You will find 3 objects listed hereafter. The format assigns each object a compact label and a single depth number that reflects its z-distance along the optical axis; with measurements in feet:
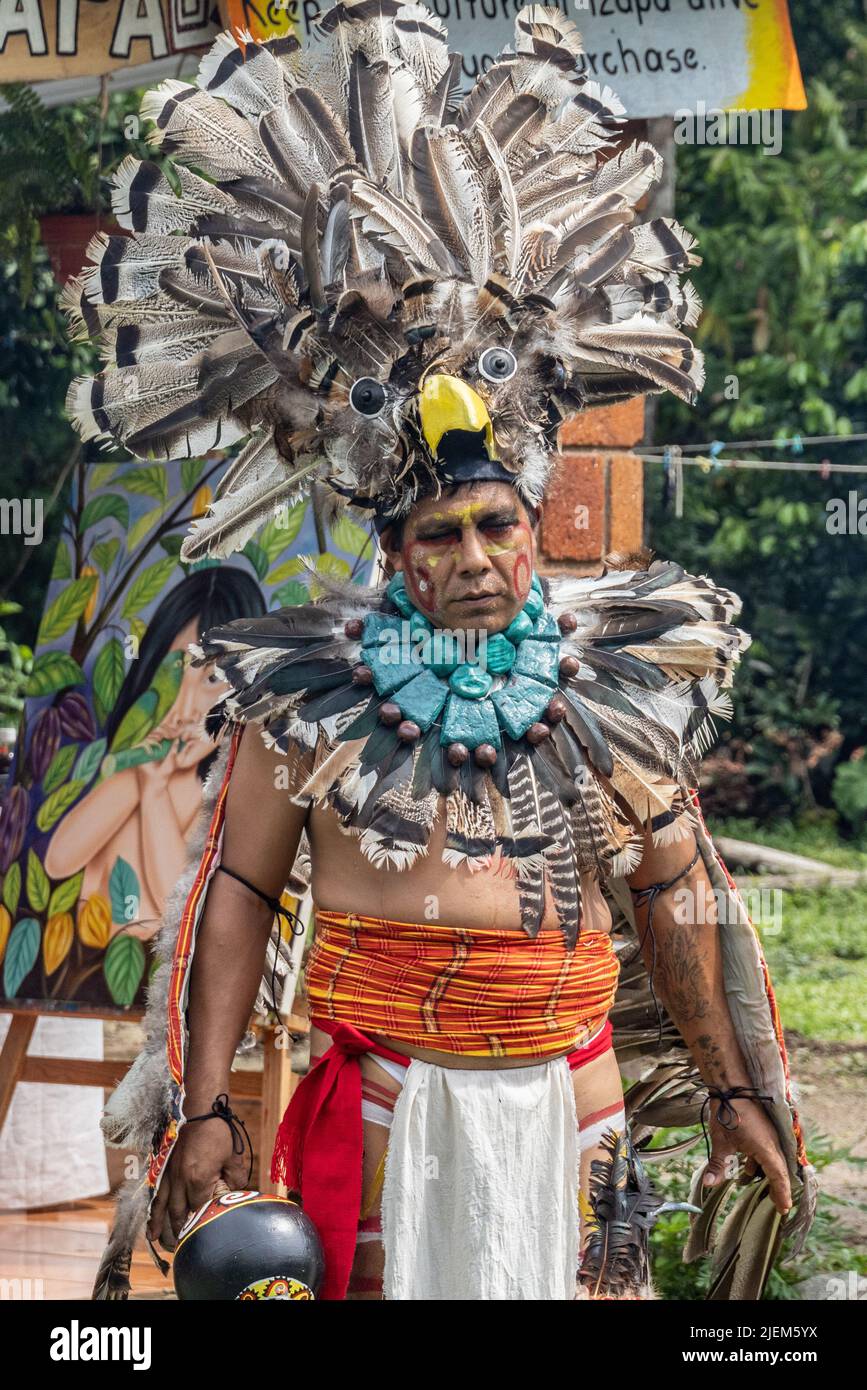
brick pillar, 13.89
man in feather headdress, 8.91
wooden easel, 13.26
